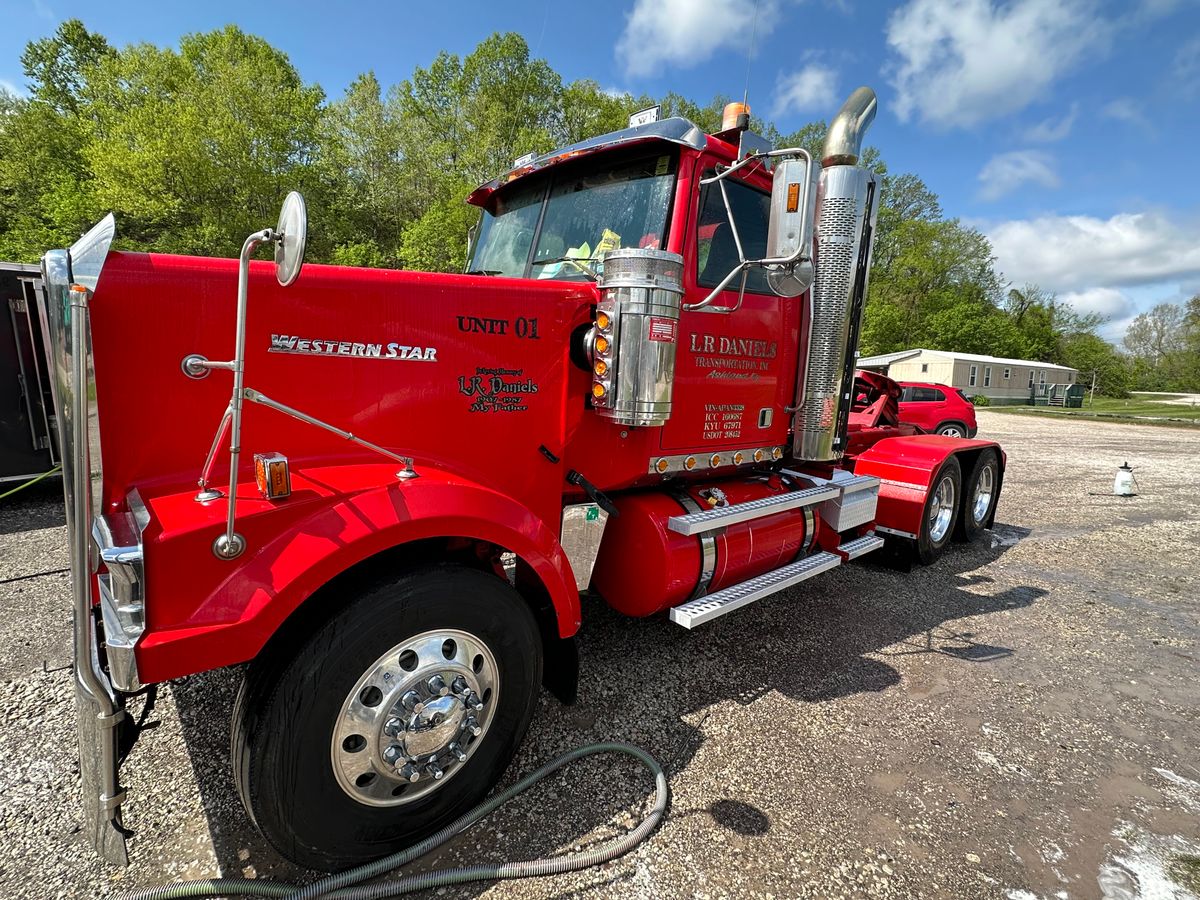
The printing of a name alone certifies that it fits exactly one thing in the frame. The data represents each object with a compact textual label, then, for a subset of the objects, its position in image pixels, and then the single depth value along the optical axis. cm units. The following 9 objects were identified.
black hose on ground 189
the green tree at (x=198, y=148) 2067
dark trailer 620
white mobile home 3891
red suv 1523
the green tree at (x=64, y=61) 3076
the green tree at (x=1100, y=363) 5528
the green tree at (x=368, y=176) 2522
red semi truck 169
